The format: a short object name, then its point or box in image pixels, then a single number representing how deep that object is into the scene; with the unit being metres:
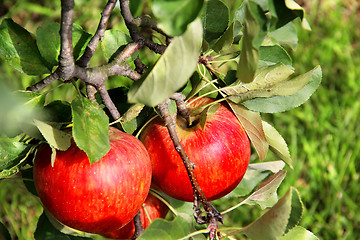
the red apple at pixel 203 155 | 0.99
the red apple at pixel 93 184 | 0.95
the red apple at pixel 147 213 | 1.04
